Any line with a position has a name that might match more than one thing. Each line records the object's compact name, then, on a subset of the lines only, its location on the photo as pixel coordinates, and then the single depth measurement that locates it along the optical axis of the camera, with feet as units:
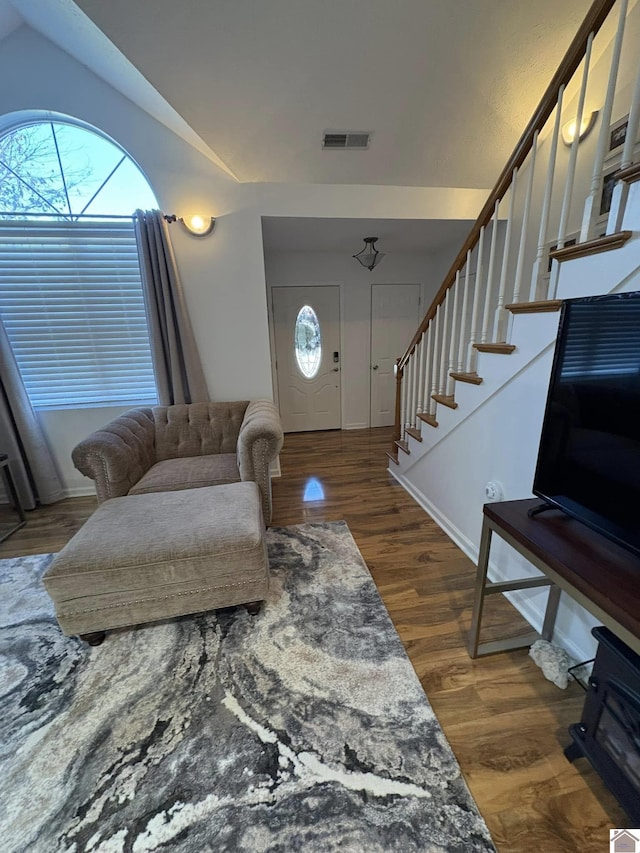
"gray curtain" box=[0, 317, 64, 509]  8.63
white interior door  14.43
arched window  8.39
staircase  3.76
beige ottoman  4.65
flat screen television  2.99
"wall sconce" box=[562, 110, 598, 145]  7.09
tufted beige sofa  6.95
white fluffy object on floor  4.25
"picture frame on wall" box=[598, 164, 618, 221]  6.47
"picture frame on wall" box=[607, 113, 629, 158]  6.50
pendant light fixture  12.35
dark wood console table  2.72
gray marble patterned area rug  3.09
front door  13.84
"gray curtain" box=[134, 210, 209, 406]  8.51
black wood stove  2.81
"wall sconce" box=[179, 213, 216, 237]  8.66
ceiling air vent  7.92
